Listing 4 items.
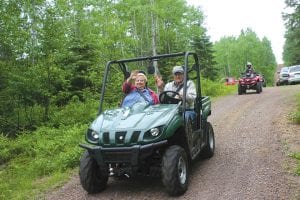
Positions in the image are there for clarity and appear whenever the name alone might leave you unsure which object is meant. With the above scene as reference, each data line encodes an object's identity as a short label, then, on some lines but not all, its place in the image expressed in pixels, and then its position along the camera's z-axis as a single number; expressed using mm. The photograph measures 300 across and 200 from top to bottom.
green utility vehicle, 5945
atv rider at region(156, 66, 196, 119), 7320
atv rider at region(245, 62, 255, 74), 23375
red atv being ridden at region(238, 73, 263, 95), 22672
